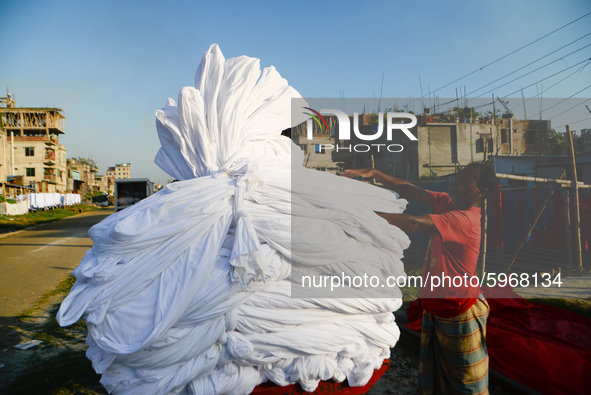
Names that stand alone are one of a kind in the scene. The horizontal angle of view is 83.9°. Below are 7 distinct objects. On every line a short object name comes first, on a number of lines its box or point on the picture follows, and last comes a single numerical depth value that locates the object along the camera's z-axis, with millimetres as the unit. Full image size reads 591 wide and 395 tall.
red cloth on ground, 2453
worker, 2121
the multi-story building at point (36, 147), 39238
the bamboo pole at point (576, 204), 5410
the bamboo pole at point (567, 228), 5680
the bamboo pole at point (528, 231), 5133
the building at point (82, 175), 50812
